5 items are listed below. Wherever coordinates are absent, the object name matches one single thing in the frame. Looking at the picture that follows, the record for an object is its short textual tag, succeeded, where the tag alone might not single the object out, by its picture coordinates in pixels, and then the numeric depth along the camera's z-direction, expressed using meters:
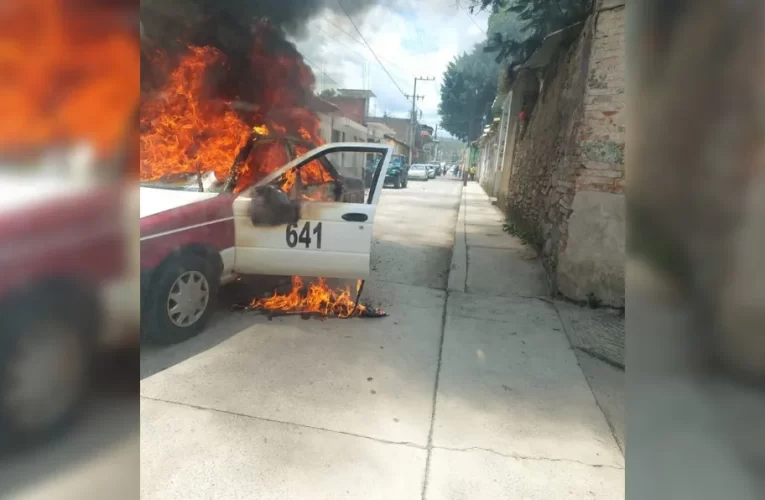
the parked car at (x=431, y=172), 35.41
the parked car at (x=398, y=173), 21.70
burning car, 3.88
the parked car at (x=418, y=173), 31.34
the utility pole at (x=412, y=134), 26.54
